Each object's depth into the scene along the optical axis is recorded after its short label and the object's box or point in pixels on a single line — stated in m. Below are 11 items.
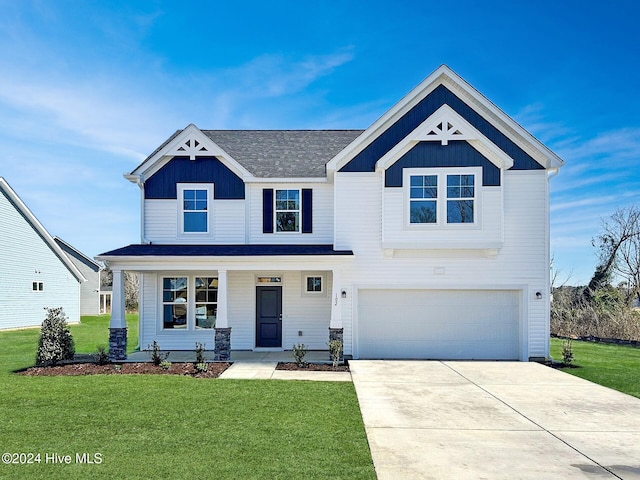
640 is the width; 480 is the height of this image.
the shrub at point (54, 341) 11.33
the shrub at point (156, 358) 11.46
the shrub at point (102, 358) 11.63
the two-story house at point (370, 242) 12.68
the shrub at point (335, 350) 11.75
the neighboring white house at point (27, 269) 22.72
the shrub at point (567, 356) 12.25
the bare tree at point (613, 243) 23.28
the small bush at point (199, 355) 11.25
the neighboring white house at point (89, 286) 33.84
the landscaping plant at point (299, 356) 11.63
